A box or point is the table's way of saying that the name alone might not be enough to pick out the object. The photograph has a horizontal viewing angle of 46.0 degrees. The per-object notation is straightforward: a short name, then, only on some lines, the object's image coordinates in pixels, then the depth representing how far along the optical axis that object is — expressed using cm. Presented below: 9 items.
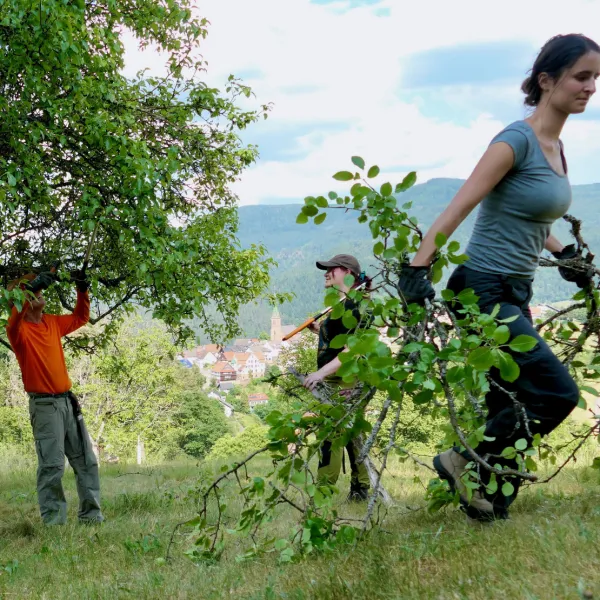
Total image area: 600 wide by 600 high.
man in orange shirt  677
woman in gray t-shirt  309
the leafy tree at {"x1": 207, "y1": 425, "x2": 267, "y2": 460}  7186
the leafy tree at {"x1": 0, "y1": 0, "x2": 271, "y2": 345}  657
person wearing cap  600
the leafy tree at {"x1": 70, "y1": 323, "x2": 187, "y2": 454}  4238
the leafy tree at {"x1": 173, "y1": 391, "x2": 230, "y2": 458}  7800
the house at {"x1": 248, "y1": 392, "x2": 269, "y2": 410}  15030
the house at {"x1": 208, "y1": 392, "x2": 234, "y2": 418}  15188
